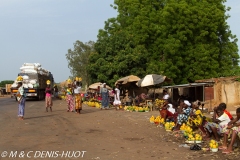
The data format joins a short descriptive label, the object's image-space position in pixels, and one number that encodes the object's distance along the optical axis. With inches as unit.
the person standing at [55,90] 1808.8
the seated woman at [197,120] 411.2
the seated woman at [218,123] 366.0
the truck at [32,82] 1314.0
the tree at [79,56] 2098.9
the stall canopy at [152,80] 831.8
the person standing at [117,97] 882.9
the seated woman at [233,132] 321.4
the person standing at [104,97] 891.4
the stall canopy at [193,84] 793.9
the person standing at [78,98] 724.0
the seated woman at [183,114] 457.2
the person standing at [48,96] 753.6
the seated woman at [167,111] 534.0
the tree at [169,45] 1186.0
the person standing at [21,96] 594.9
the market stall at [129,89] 942.7
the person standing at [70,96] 760.3
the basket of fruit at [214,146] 327.8
